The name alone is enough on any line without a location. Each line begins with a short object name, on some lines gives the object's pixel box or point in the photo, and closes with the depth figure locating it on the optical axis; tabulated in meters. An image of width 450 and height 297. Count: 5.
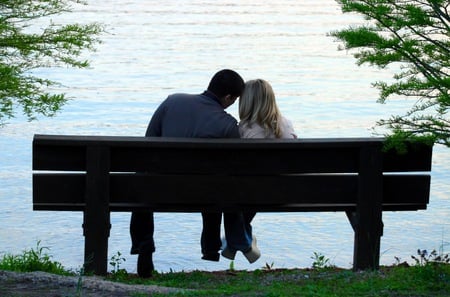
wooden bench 17.19
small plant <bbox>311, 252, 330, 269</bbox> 19.85
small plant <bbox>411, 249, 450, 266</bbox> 15.86
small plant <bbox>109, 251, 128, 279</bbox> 18.41
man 17.84
